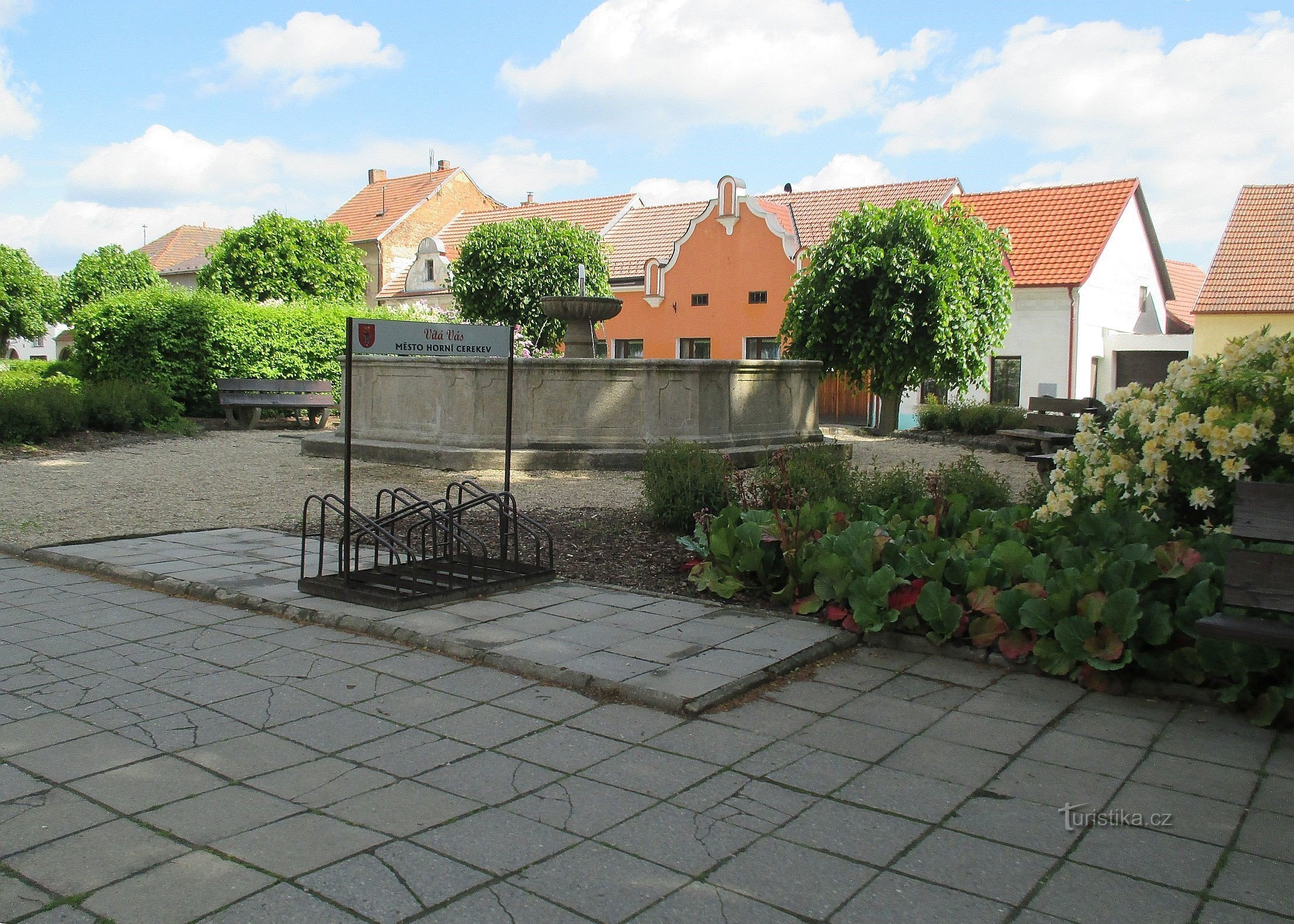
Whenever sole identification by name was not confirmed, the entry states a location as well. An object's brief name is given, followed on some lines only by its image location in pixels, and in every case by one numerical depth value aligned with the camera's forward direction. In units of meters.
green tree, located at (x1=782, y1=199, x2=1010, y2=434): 19.36
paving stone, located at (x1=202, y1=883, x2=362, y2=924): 2.74
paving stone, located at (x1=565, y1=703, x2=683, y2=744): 4.20
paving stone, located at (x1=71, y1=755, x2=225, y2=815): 3.47
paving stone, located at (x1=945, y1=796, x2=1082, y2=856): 3.26
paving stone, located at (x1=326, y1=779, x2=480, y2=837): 3.32
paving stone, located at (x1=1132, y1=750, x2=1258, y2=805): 3.65
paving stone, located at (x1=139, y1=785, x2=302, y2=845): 3.25
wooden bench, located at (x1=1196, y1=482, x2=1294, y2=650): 3.83
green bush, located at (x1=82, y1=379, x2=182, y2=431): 17.64
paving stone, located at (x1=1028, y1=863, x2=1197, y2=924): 2.82
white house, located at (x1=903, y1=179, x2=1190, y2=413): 28.70
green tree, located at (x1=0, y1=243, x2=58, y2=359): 54.12
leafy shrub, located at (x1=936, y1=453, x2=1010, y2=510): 8.30
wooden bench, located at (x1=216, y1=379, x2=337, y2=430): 19.92
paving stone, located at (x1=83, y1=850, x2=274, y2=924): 2.76
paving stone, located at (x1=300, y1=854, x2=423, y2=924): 2.79
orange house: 31.98
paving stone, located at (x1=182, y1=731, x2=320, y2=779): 3.77
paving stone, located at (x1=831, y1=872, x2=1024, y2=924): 2.80
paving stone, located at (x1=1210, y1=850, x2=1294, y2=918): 2.89
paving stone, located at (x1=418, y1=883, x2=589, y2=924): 2.77
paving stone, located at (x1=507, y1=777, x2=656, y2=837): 3.37
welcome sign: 5.98
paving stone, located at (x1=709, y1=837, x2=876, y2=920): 2.88
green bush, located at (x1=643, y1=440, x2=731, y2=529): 8.39
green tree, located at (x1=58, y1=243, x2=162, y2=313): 57.91
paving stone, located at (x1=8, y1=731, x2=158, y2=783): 3.72
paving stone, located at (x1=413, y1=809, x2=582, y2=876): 3.10
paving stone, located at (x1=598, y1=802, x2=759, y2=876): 3.13
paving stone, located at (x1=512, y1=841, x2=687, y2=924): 2.85
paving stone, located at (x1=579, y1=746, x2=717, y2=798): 3.67
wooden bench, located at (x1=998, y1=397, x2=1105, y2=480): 14.78
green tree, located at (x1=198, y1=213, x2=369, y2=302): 35.22
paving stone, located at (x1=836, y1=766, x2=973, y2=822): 3.50
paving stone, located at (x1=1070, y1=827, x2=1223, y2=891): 3.05
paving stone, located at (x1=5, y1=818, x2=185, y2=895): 2.93
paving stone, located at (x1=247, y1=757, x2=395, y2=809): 3.54
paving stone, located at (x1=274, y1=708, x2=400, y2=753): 4.05
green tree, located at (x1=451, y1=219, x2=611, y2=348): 30.23
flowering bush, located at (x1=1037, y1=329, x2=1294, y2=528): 5.02
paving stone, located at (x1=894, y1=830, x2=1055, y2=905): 2.98
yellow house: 27.08
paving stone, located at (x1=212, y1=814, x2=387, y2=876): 3.05
